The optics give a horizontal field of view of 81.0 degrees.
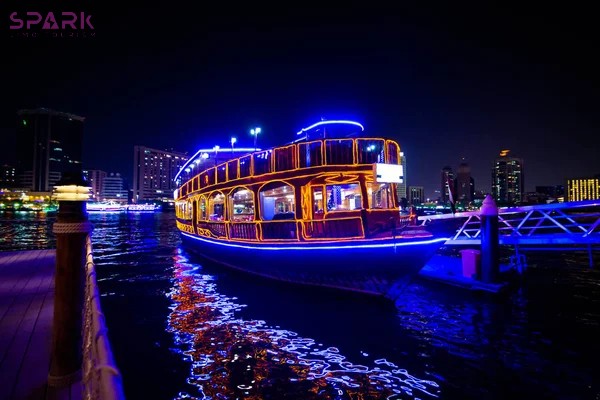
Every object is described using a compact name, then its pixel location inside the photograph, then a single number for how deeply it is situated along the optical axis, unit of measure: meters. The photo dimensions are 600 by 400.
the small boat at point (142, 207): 178.50
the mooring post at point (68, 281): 3.80
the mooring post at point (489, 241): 13.52
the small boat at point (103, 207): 175.50
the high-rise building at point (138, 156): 198.38
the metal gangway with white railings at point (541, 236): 13.43
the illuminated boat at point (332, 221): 11.41
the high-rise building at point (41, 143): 168.25
